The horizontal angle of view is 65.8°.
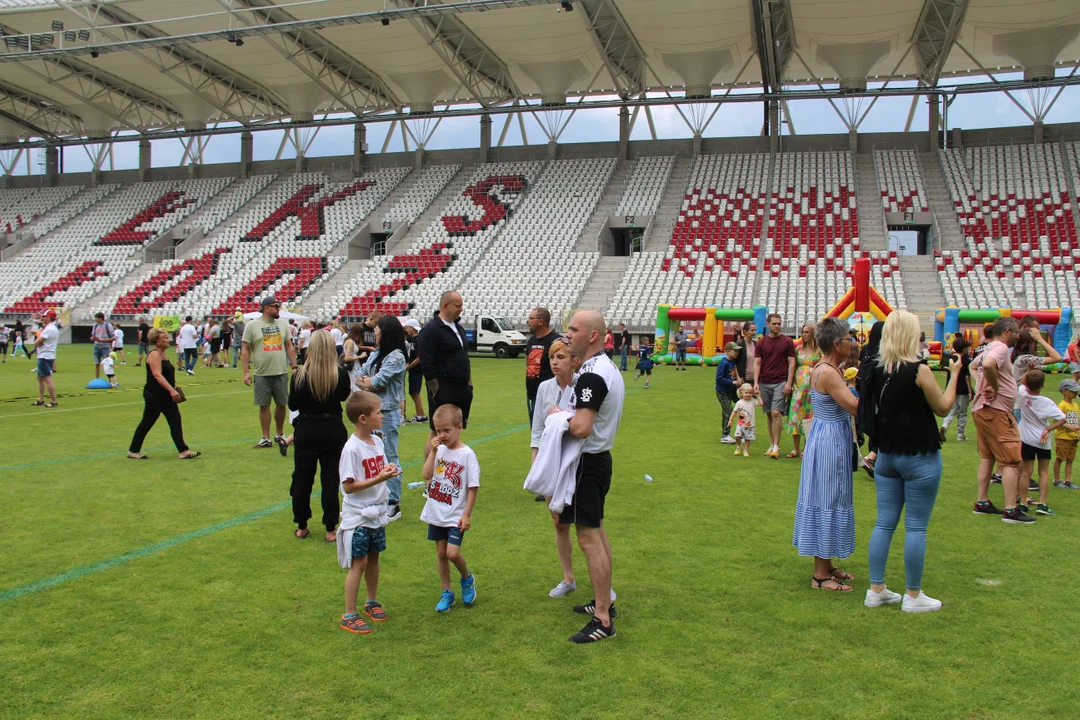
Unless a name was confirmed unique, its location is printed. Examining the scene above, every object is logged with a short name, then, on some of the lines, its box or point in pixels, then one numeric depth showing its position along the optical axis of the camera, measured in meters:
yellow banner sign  31.55
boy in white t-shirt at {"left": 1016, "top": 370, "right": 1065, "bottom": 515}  6.96
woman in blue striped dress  4.96
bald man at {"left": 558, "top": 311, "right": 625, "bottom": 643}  4.19
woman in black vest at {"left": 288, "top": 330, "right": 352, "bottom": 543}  5.89
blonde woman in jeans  4.46
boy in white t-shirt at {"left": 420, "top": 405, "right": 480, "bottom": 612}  4.49
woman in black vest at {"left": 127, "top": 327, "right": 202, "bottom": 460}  8.76
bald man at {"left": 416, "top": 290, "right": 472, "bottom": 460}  6.79
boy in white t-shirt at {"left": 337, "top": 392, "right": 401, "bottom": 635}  4.35
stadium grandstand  29.62
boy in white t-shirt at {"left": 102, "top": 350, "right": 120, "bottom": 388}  16.62
